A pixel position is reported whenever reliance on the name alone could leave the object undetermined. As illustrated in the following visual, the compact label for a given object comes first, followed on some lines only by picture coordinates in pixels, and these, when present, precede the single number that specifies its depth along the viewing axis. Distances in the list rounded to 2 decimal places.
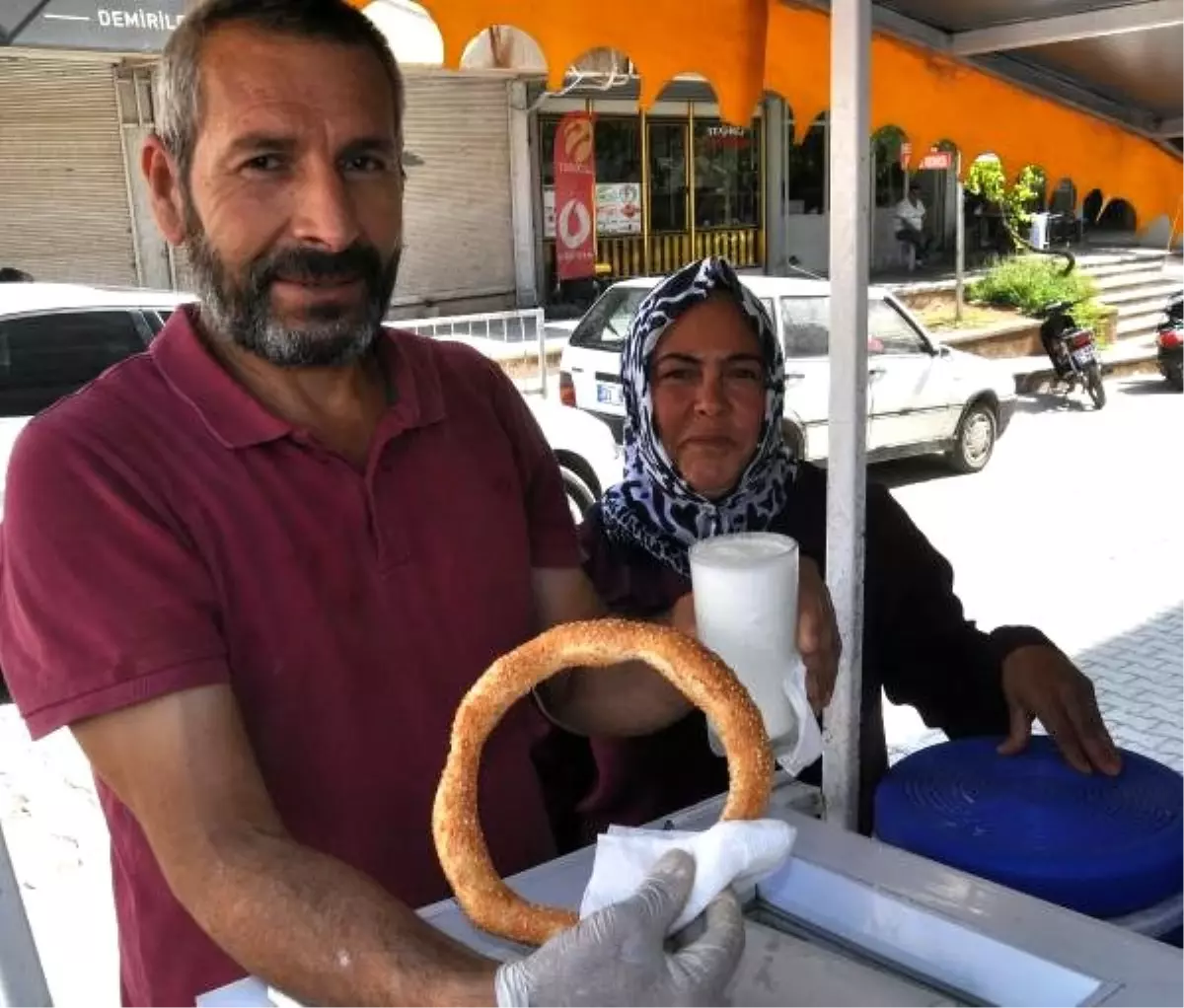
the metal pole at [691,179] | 17.35
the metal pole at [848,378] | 1.92
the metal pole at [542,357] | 10.08
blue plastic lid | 1.45
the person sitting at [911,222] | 20.48
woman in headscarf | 2.20
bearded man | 1.22
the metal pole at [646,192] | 16.81
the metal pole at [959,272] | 15.14
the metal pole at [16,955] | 2.07
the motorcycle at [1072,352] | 12.55
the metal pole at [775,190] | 18.61
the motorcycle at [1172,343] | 13.06
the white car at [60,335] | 6.24
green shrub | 16.00
